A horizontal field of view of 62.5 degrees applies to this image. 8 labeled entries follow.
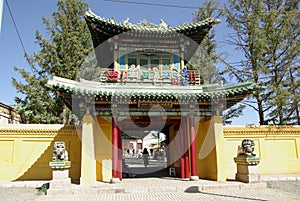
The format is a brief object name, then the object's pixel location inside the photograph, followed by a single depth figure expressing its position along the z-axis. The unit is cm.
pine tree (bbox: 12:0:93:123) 1794
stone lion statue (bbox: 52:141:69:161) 880
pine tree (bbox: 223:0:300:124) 1473
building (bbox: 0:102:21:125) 1931
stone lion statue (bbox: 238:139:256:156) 945
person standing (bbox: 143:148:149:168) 1562
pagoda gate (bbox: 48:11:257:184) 957
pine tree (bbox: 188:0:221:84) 1782
